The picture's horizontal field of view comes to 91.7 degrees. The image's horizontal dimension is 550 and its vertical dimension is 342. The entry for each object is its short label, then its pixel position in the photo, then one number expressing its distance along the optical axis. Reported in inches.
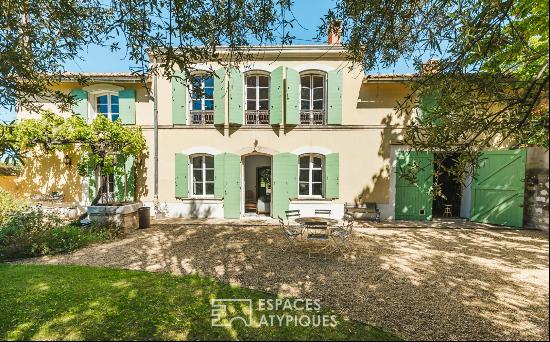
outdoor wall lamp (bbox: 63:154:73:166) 407.9
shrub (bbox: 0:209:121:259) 242.7
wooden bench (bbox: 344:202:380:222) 399.9
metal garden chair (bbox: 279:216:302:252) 244.1
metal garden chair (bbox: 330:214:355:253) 242.3
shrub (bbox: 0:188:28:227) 309.1
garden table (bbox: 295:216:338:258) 232.3
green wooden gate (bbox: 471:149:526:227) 356.8
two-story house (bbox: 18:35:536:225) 404.2
